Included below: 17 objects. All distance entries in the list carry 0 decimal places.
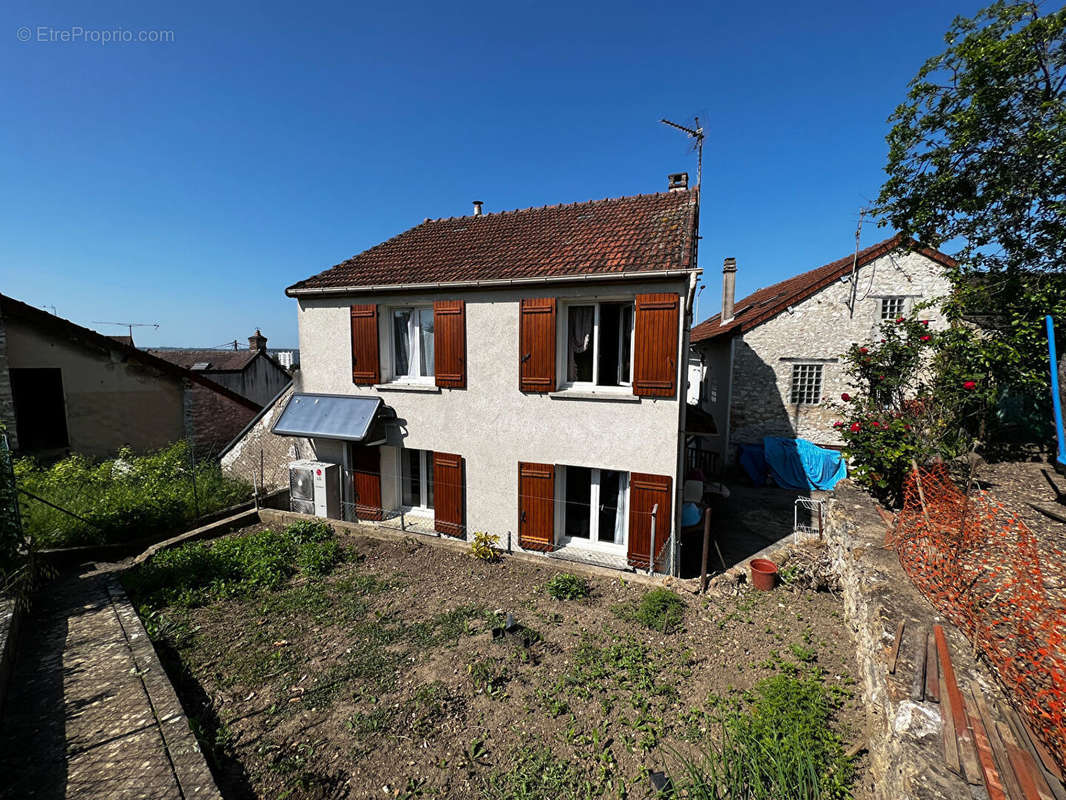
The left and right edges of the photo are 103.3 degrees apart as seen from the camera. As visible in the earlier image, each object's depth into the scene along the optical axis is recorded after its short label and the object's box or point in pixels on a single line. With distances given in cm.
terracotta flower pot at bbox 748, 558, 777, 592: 762
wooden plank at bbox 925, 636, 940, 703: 396
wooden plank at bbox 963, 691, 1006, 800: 304
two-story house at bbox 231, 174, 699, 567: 816
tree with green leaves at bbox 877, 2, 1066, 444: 889
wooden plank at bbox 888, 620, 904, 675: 430
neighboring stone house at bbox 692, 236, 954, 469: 1555
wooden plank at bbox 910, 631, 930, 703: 396
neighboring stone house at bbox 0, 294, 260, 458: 1202
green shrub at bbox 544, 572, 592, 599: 735
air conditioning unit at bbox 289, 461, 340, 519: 1066
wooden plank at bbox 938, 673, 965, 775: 328
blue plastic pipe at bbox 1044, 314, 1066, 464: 667
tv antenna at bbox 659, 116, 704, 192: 1081
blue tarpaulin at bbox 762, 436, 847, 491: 1570
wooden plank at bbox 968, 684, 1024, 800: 306
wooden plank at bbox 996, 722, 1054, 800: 302
